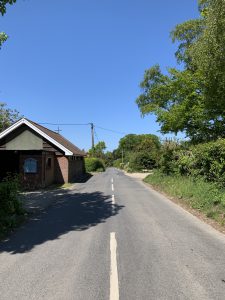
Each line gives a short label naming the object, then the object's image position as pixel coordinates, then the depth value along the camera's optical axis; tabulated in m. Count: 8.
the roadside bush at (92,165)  35.97
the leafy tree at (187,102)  14.49
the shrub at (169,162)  15.11
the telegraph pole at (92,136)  42.76
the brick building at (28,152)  16.37
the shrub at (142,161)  35.64
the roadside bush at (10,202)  6.96
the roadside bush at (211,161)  9.35
